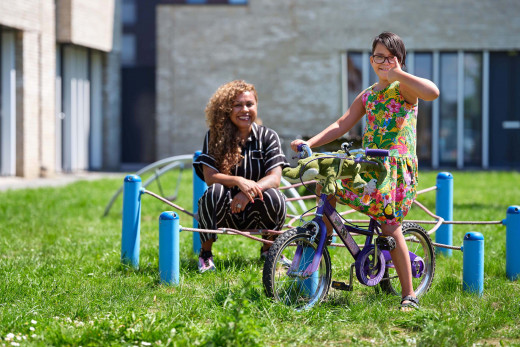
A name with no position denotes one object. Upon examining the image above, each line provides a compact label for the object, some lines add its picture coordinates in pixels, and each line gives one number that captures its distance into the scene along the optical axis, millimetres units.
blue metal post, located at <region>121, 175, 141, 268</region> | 10106
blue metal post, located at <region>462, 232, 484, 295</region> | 8535
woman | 9540
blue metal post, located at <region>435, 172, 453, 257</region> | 11088
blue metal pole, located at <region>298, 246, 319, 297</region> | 7576
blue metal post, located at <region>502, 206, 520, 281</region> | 9443
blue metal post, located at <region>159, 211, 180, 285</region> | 8602
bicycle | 7389
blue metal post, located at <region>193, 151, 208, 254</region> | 11453
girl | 7576
